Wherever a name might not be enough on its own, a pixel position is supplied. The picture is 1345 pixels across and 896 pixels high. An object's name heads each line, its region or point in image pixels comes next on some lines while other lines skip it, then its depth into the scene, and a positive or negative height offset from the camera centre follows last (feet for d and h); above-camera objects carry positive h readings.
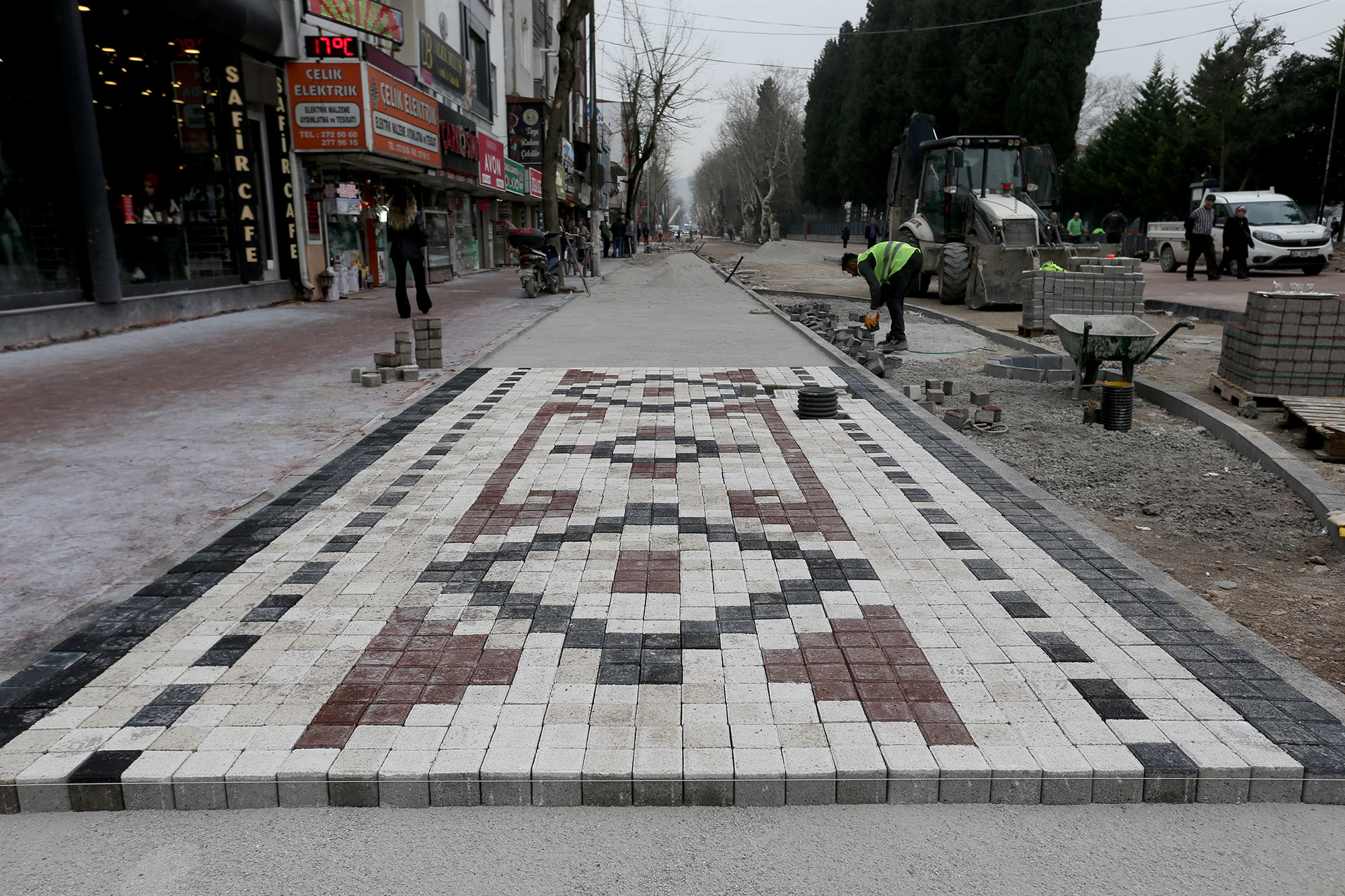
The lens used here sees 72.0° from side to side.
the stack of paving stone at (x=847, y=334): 32.76 -4.13
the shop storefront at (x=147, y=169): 36.55 +3.38
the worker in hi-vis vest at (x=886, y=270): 36.68 -1.24
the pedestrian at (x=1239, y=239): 67.56 -0.26
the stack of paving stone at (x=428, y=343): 31.45 -3.39
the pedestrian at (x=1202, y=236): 69.15 +0.00
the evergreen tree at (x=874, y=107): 163.43 +23.14
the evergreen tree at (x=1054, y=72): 128.06 +22.43
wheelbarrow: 25.25 -2.85
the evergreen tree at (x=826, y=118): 213.05 +27.88
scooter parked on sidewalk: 64.69 -2.10
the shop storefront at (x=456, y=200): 73.82 +4.03
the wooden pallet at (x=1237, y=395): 26.17 -4.53
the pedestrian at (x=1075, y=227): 95.81 +1.05
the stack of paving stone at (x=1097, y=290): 40.09 -2.29
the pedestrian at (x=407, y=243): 43.65 -0.12
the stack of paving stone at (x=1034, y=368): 32.07 -4.54
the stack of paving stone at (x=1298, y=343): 25.72 -2.96
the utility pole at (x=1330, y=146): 94.98 +9.02
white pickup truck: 70.59 +0.10
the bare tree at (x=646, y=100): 158.10 +23.84
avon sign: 88.69 +7.69
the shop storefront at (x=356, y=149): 53.42 +5.42
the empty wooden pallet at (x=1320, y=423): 21.47 -4.42
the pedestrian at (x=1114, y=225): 93.04 +1.11
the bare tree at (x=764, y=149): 255.50 +25.89
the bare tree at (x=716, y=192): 394.93 +22.13
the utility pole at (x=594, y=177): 90.02 +6.18
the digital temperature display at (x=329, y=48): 53.62 +11.05
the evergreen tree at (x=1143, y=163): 134.00 +11.23
